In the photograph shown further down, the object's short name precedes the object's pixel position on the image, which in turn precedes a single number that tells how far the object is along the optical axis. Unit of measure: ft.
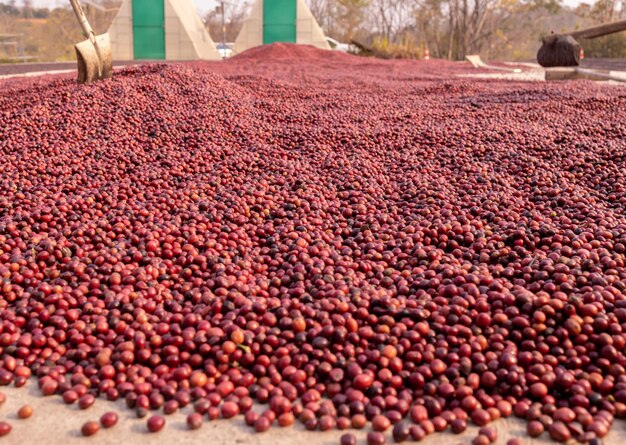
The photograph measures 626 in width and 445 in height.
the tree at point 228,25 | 153.69
